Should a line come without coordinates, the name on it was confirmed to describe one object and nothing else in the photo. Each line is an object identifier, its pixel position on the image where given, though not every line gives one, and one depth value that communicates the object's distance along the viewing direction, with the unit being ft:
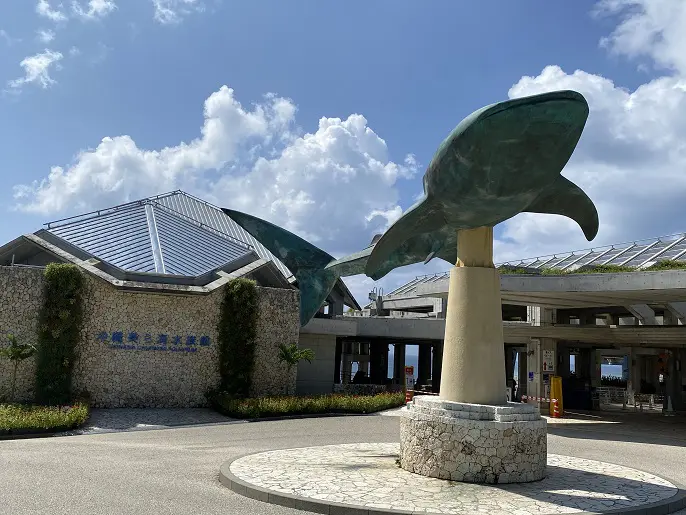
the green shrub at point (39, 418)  52.54
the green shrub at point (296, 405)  69.31
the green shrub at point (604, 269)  82.43
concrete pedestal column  33.91
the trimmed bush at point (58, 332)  67.51
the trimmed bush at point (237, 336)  77.05
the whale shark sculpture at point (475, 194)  25.73
